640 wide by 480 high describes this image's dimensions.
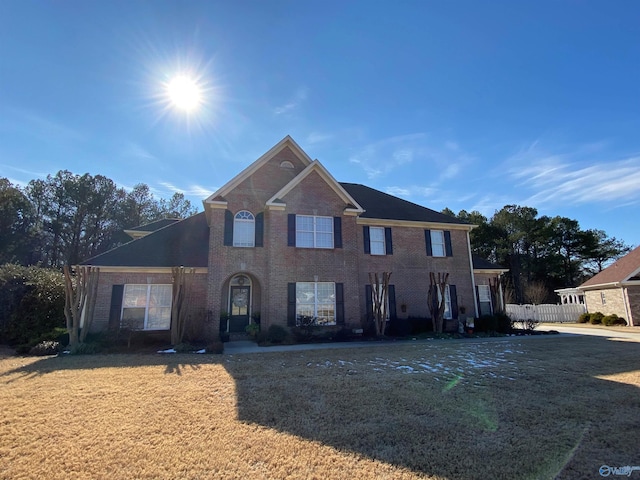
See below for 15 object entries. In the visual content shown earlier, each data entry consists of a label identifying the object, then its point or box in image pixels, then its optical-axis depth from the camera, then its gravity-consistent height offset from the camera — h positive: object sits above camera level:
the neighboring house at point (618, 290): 22.45 +0.98
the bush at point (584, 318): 25.88 -1.11
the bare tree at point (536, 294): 34.98 +1.12
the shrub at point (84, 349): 11.71 -1.37
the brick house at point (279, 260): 14.84 +2.28
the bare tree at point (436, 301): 16.78 +0.23
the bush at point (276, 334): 14.06 -1.12
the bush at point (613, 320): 23.06 -1.16
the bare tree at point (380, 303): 15.64 +0.15
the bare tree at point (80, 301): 12.30 +0.34
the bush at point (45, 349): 11.77 -1.36
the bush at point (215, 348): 11.91 -1.42
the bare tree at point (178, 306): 13.24 +0.11
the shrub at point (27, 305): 14.01 +0.24
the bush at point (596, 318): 24.72 -1.08
